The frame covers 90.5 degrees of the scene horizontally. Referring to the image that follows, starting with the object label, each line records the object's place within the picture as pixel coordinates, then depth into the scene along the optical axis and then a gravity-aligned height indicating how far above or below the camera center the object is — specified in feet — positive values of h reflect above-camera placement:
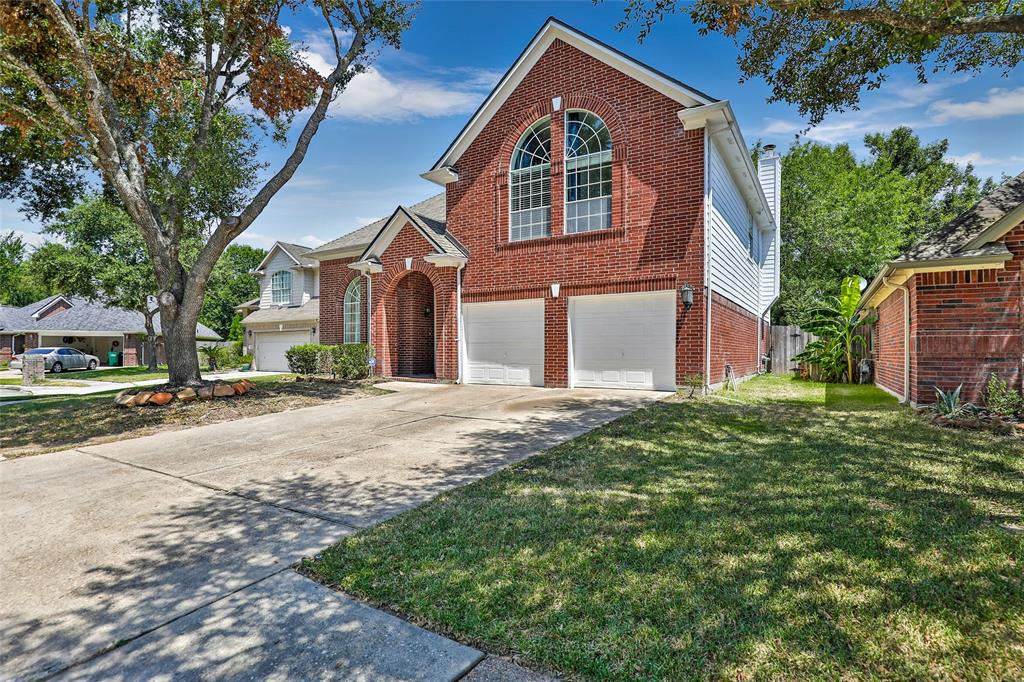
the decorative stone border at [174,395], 32.53 -3.62
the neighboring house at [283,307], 81.71 +5.54
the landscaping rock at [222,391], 35.28 -3.55
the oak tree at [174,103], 32.40 +17.16
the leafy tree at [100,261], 89.86 +14.66
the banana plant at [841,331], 48.93 +0.52
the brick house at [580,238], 36.63 +8.28
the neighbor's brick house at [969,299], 24.79 +1.86
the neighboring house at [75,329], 112.78 +2.81
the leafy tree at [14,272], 159.84 +22.49
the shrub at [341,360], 50.03 -2.10
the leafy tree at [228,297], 157.16 +13.80
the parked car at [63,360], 93.40 -3.57
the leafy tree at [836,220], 83.92 +19.99
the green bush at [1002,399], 24.11 -3.07
